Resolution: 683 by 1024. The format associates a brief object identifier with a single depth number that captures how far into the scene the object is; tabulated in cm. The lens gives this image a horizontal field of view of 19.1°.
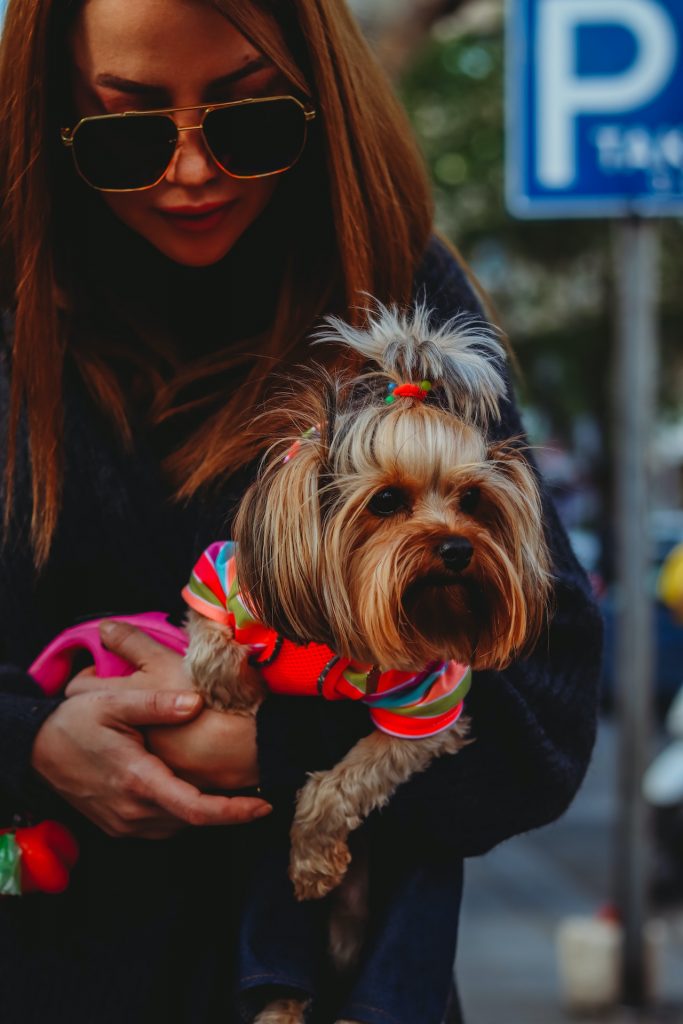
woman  109
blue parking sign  231
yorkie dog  103
